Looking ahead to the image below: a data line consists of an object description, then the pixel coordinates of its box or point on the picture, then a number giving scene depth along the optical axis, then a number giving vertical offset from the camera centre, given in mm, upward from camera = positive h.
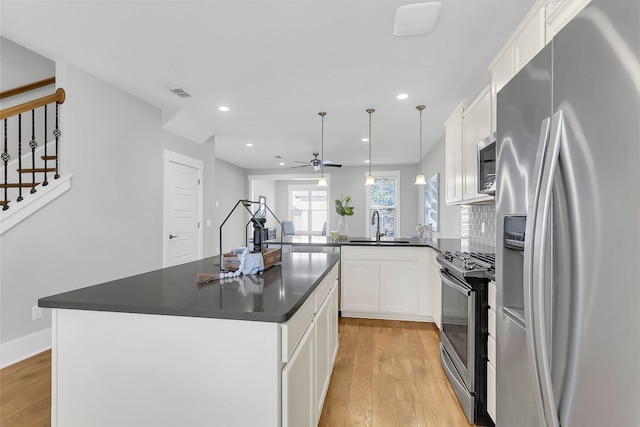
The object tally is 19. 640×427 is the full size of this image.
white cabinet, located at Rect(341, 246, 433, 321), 3402 -777
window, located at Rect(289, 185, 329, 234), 10461 +253
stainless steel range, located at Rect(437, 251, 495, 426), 1745 -721
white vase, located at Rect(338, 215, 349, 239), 4043 -198
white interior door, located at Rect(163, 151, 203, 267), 4145 +75
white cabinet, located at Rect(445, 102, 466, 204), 3021 +652
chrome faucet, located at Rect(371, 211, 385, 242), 3729 -233
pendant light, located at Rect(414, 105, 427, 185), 3721 +483
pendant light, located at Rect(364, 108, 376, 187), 4156 +492
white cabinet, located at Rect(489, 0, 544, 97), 1523 +995
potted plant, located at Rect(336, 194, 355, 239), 4043 -102
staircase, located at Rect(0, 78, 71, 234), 2432 +517
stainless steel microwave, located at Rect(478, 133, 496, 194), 2035 +374
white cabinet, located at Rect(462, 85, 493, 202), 2307 +685
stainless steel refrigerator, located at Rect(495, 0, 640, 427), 576 -15
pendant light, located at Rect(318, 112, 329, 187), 4751 +530
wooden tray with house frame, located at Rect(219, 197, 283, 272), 1673 -235
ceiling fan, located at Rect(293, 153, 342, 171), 5211 +936
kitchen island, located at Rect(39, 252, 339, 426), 1065 -543
